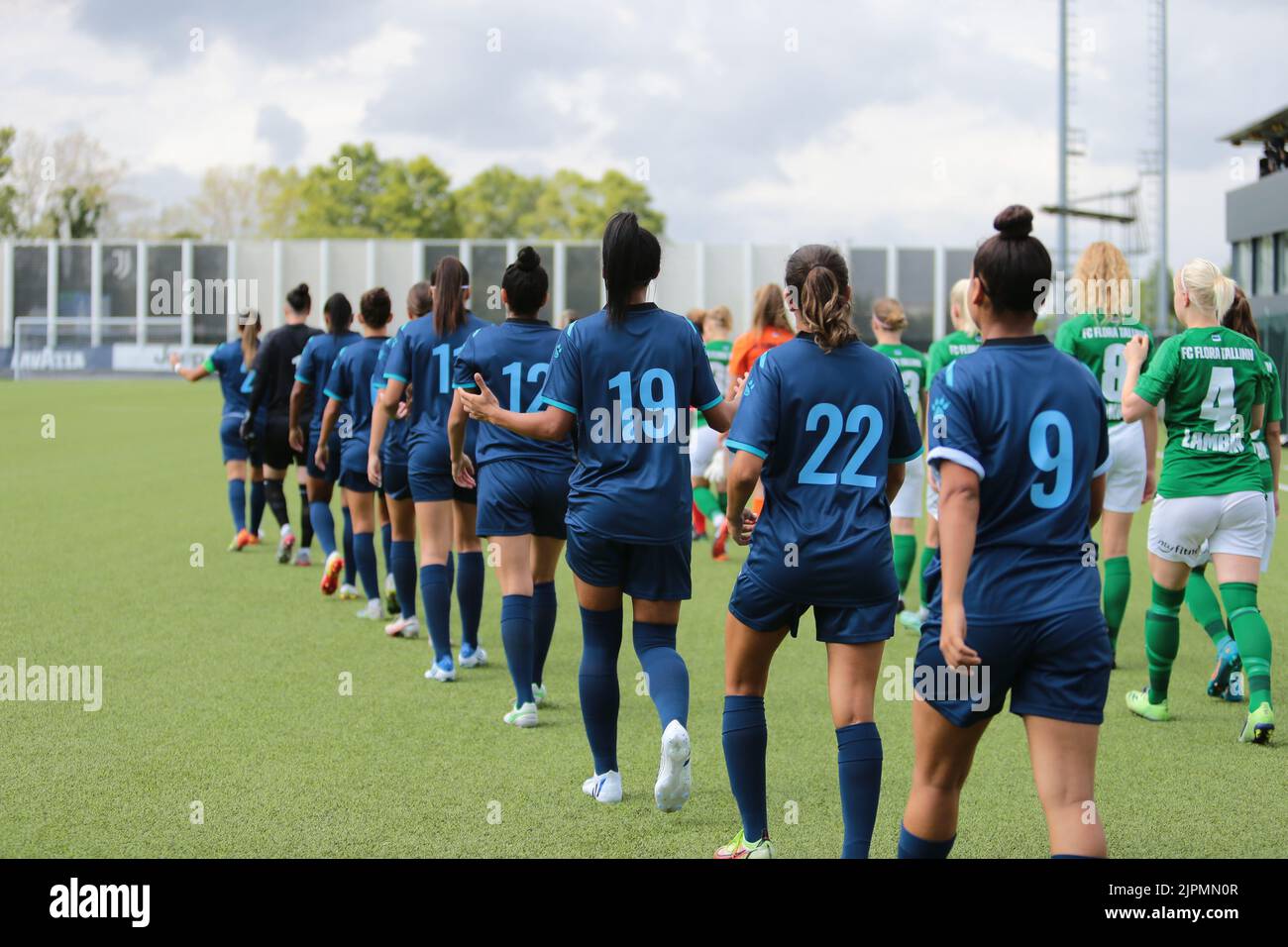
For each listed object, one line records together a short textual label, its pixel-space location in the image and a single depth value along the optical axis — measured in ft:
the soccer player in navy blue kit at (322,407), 30.32
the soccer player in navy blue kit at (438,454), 22.66
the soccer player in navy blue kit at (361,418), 27.12
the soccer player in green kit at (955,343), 25.45
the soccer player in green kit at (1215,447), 19.02
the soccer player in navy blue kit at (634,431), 15.43
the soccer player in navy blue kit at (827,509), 13.20
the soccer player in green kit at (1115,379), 21.38
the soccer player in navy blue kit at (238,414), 37.06
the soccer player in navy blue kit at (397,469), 24.38
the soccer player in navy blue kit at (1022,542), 10.43
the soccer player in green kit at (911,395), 29.25
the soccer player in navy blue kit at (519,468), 19.42
